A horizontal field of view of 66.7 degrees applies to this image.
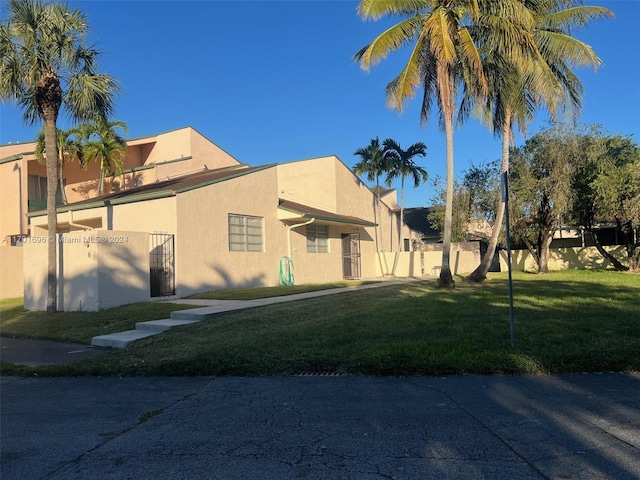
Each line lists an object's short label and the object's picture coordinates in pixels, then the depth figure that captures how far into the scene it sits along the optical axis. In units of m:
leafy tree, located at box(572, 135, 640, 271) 20.61
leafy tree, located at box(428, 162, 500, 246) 25.73
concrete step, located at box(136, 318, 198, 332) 10.20
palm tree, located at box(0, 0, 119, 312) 12.55
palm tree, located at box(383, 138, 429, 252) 31.73
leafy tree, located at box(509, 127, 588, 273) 22.42
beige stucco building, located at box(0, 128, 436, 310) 13.54
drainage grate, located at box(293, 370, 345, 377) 6.60
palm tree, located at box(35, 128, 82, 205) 25.30
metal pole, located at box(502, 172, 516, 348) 7.20
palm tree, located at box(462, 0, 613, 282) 15.95
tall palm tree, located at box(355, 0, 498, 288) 14.68
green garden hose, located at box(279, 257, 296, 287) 19.56
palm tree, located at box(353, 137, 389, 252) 31.50
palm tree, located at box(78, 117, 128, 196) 25.32
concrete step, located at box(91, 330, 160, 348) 9.16
